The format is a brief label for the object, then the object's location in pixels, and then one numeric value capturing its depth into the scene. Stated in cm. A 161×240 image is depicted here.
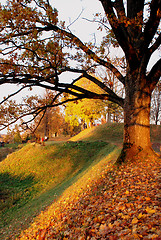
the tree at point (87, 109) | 2694
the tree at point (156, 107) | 3020
